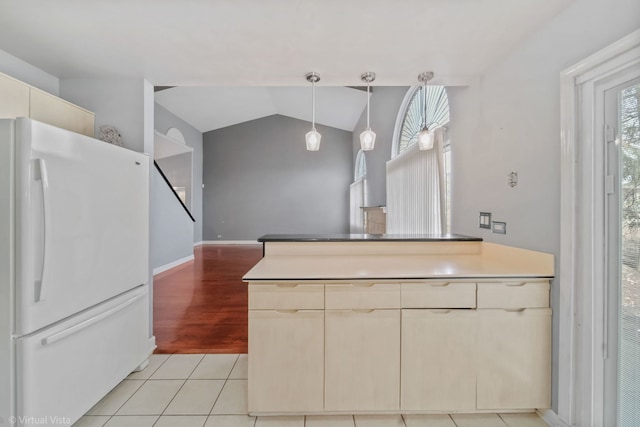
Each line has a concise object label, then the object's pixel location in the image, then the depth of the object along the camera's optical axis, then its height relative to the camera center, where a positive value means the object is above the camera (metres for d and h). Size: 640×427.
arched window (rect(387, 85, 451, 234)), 2.57 +0.44
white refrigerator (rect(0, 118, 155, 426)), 1.21 -0.30
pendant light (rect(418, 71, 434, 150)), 2.20 +0.64
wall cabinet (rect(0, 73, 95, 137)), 1.65 +0.72
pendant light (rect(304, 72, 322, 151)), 2.18 +0.63
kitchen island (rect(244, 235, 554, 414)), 1.51 -0.71
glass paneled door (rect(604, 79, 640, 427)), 1.20 -0.19
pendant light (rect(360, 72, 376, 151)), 2.11 +0.60
